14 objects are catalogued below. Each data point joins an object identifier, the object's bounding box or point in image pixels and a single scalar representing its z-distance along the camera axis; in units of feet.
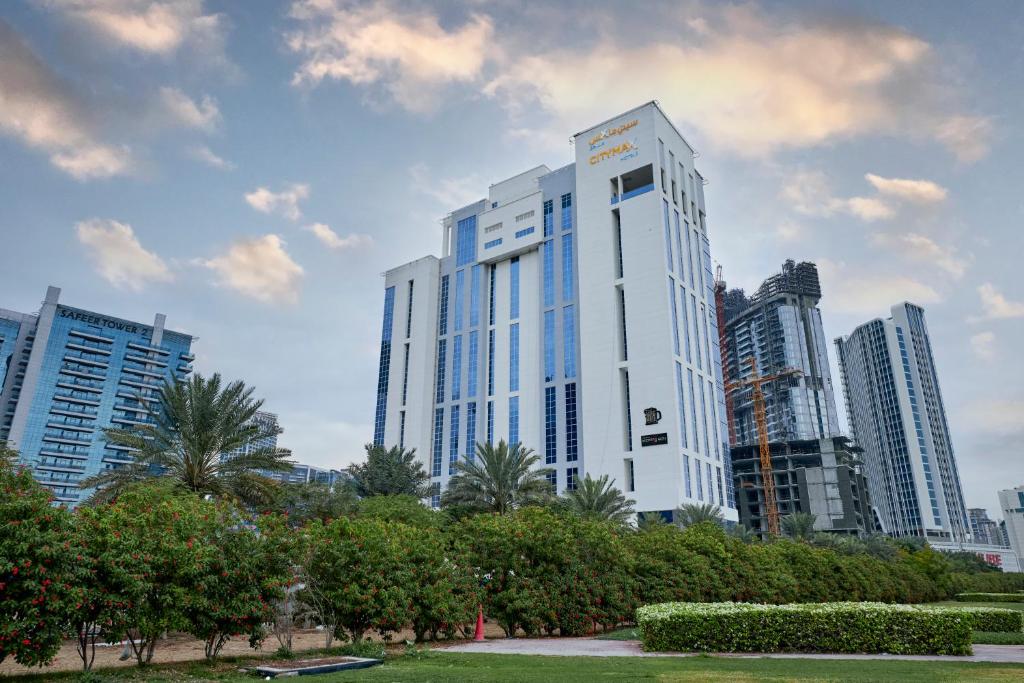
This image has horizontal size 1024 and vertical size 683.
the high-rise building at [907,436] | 587.27
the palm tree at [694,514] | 190.90
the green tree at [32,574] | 40.01
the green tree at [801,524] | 225.56
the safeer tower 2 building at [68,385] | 420.36
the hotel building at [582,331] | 252.62
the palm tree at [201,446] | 93.45
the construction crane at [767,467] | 410.31
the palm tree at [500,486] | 144.87
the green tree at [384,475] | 190.60
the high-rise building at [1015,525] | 539.70
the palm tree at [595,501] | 160.15
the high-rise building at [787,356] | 532.73
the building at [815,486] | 420.36
